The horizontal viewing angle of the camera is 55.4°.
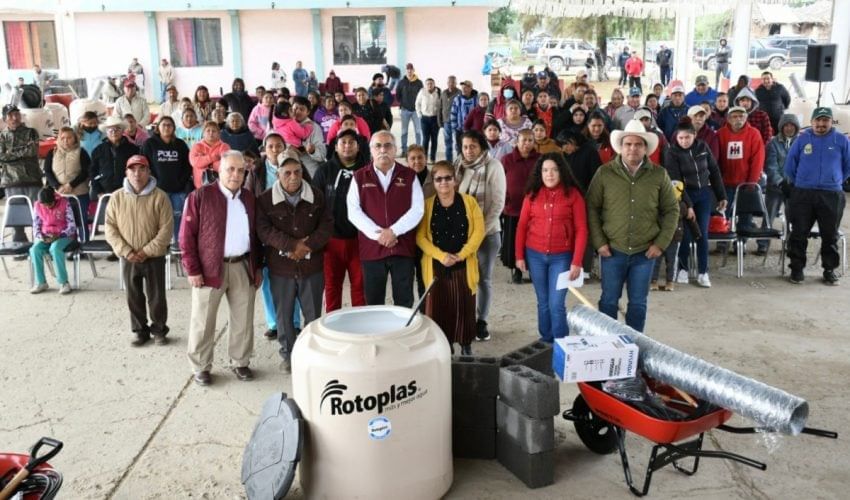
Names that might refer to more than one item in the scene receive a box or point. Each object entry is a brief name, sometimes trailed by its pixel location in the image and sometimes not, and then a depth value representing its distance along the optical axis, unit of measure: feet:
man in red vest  20.67
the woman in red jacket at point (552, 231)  21.08
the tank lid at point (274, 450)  14.32
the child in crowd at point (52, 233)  28.86
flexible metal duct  13.29
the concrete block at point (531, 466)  16.01
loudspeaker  47.60
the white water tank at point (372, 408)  14.14
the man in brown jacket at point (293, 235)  20.56
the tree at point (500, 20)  173.76
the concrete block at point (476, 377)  16.72
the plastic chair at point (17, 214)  30.81
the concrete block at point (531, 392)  15.69
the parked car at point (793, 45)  131.95
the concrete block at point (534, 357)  17.44
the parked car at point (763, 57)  128.06
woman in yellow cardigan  20.93
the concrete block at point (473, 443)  17.04
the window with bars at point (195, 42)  90.78
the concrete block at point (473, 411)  16.84
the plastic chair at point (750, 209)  30.32
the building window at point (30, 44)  95.66
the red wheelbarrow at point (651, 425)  14.43
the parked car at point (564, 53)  138.62
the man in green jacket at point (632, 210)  20.67
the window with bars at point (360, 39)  89.92
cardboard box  15.21
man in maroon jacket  20.22
